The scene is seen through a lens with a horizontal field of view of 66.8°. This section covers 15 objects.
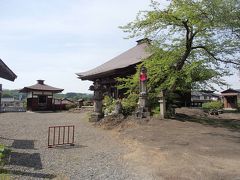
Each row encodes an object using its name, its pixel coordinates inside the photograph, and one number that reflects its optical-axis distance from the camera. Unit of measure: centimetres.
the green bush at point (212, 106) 1553
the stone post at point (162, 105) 1051
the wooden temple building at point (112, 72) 1218
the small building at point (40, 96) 2254
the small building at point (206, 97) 3156
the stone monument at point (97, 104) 1191
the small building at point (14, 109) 2330
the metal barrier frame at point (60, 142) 765
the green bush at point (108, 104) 1191
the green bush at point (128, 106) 1134
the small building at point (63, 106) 2265
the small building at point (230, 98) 2416
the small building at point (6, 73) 698
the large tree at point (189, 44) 1025
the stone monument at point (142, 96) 1059
